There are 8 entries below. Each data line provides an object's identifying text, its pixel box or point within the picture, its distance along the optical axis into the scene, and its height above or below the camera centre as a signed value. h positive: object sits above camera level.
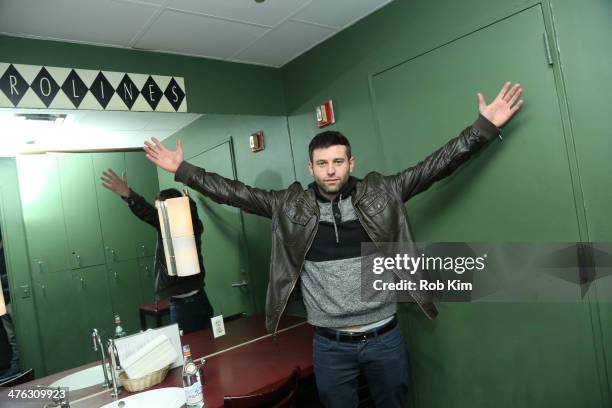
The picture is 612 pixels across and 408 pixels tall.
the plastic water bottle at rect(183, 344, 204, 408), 1.74 -0.64
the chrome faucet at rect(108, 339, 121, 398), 2.00 -0.57
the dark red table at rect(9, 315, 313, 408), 1.97 -0.74
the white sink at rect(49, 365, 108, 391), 1.97 -0.61
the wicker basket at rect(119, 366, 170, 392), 1.99 -0.67
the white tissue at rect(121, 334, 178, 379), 2.02 -0.58
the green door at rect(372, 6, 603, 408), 1.82 -0.09
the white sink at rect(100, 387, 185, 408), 1.92 -0.74
